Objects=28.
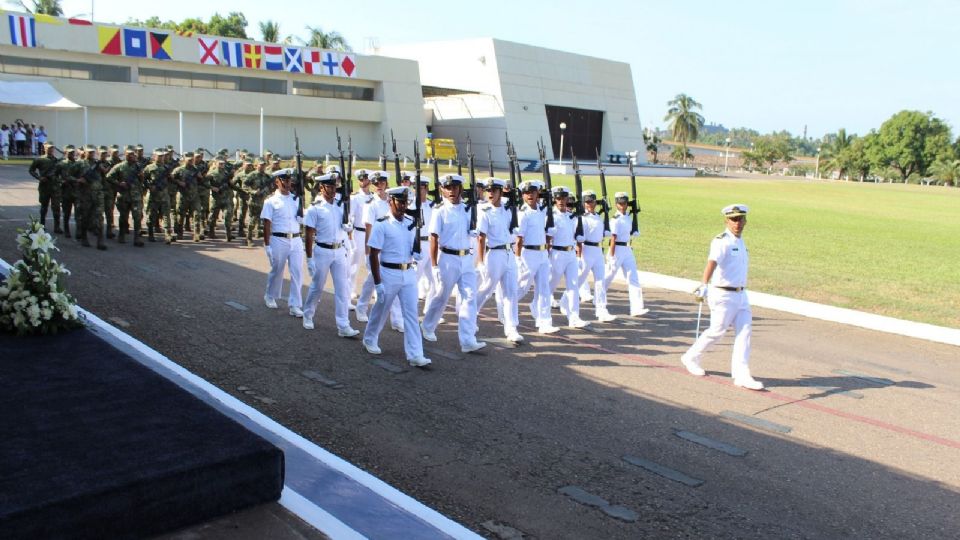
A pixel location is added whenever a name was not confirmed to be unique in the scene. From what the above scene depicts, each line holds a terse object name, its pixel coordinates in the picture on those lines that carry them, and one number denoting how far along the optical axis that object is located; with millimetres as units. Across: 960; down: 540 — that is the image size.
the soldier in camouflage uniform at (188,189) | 15992
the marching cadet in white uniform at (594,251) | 11383
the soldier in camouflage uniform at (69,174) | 14539
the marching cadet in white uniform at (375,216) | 9930
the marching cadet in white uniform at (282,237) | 10438
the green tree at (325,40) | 68000
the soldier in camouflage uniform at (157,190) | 15438
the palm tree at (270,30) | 68312
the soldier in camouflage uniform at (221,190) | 16594
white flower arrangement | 6371
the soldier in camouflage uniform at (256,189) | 16000
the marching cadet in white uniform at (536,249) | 10258
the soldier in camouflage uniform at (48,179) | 14781
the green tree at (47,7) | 54750
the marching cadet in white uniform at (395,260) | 8328
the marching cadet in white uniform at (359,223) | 11805
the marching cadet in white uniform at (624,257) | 11812
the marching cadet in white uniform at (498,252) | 9680
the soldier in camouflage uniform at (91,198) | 14438
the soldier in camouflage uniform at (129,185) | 14789
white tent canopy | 31188
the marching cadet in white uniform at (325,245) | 9562
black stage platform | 3607
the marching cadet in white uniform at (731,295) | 8148
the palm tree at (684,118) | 97250
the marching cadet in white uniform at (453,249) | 9078
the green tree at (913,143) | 87500
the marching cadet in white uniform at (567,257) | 10719
